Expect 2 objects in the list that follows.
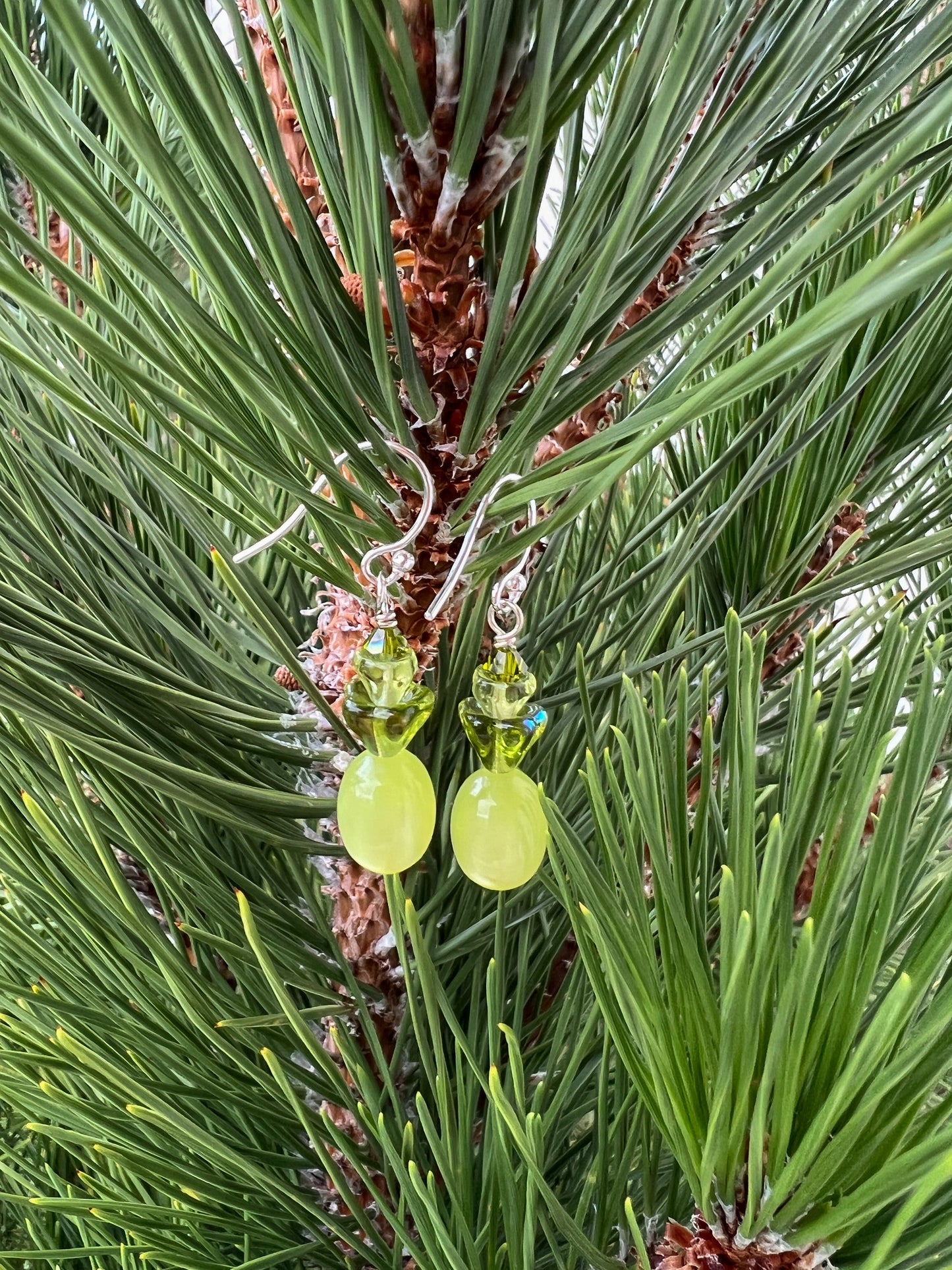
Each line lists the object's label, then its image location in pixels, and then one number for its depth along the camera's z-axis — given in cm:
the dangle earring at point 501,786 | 23
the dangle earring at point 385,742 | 22
